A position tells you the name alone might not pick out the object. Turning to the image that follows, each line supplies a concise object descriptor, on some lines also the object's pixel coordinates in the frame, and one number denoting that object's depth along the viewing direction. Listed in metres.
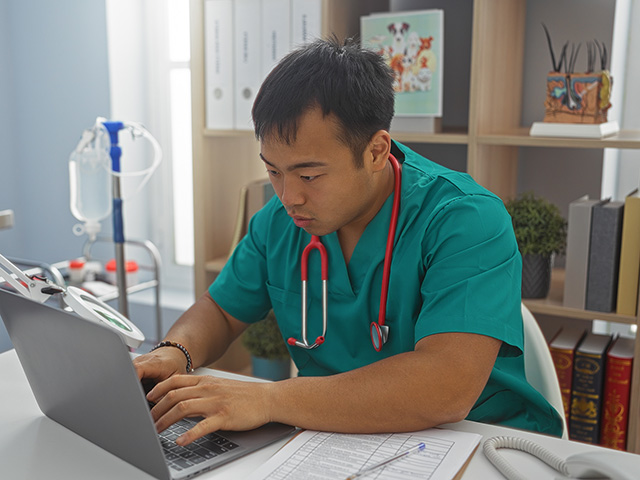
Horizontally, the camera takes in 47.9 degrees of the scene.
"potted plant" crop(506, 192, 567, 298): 1.85
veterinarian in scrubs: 0.99
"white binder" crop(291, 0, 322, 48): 1.97
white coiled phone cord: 0.88
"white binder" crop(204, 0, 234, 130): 2.11
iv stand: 2.05
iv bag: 2.16
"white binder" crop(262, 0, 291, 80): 2.03
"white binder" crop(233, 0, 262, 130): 2.08
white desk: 0.89
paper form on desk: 0.86
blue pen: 0.85
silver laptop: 0.80
